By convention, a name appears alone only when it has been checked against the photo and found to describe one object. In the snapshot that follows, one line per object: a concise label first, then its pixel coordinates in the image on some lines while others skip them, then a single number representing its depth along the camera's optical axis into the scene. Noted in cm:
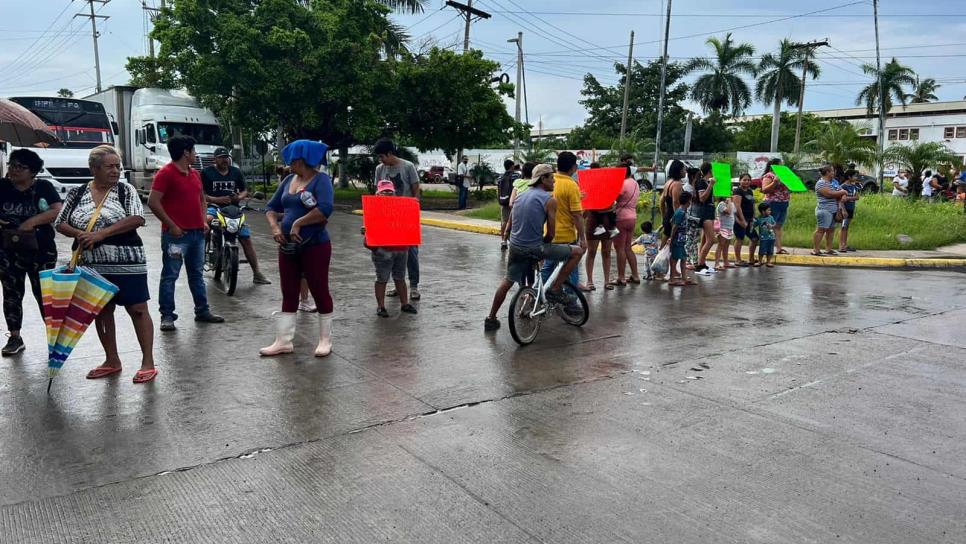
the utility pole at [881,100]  3938
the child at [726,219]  1221
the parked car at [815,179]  2889
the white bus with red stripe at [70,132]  2034
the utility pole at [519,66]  3846
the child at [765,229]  1278
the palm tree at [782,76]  5319
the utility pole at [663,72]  2307
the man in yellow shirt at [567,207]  761
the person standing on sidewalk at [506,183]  1304
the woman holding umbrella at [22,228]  598
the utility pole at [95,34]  5356
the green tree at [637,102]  5987
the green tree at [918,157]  2223
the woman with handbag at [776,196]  1316
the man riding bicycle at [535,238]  718
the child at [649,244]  1117
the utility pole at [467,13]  3322
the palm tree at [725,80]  5428
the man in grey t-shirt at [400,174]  873
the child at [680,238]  1060
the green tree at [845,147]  2506
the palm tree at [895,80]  5231
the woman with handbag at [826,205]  1358
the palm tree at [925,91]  7769
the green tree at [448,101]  2711
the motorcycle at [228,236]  933
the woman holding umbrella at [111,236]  534
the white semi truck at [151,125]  2544
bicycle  685
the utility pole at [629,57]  4444
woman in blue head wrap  621
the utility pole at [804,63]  5111
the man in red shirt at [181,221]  716
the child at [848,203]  1446
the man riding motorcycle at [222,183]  923
